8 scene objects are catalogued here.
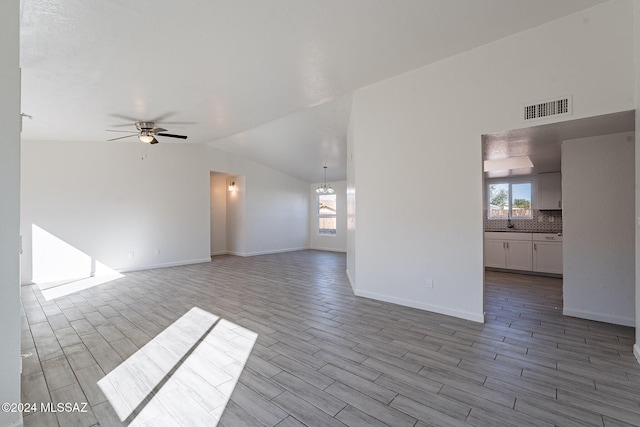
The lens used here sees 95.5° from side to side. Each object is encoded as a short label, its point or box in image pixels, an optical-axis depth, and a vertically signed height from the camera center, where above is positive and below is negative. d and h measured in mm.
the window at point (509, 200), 6254 +275
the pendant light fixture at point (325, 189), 9547 +830
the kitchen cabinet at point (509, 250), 5707 -768
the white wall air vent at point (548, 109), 2758 +1020
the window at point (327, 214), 10430 -14
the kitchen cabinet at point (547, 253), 5391 -769
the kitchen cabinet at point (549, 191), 5770 +436
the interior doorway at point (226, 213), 8961 +34
